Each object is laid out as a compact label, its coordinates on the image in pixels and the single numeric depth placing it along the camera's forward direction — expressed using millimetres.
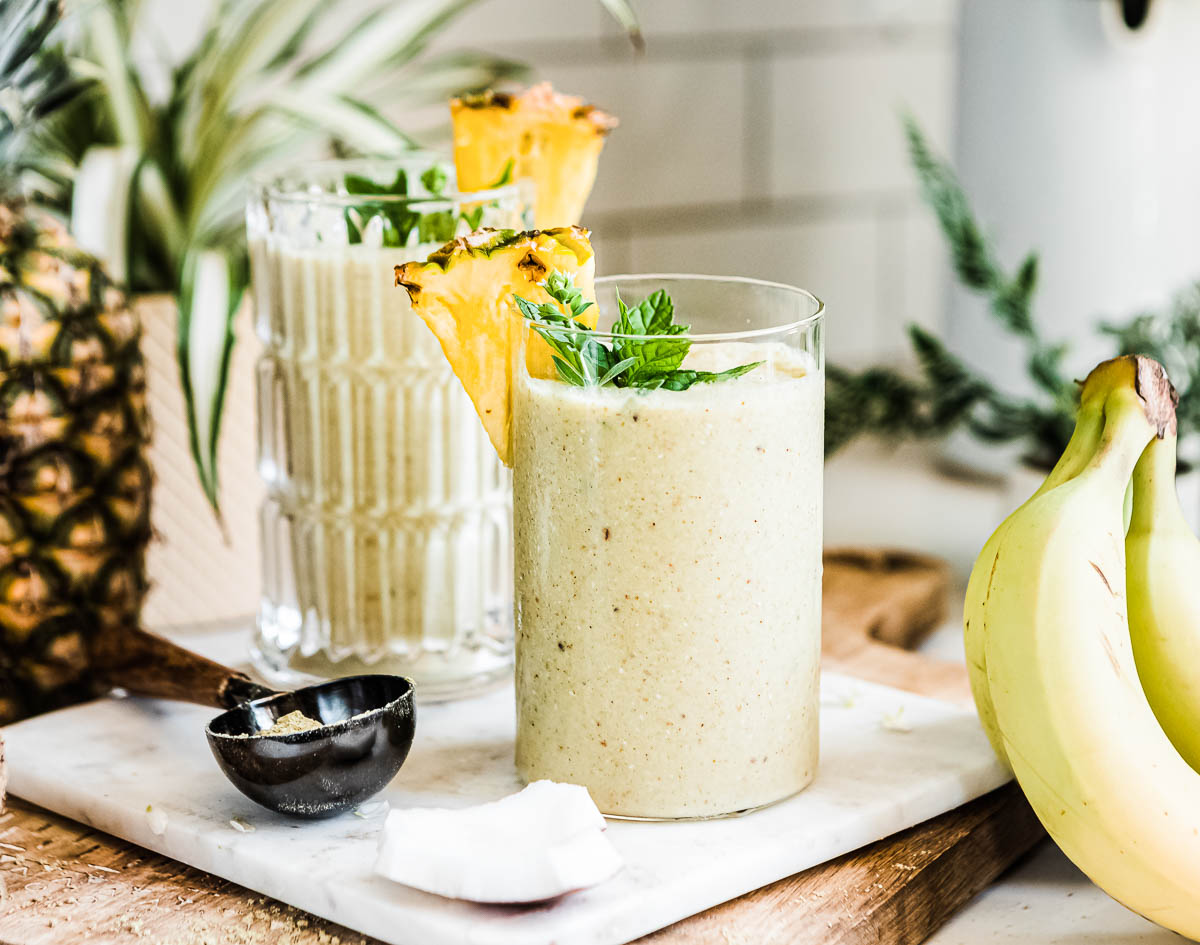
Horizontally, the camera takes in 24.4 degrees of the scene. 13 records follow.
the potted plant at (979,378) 878
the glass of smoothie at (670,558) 611
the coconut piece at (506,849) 582
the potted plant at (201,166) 797
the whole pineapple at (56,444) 712
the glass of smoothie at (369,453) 696
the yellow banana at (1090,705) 590
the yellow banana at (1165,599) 626
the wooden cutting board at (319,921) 597
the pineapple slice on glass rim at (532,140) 702
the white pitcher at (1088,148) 912
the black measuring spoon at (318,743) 617
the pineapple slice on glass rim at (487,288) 614
